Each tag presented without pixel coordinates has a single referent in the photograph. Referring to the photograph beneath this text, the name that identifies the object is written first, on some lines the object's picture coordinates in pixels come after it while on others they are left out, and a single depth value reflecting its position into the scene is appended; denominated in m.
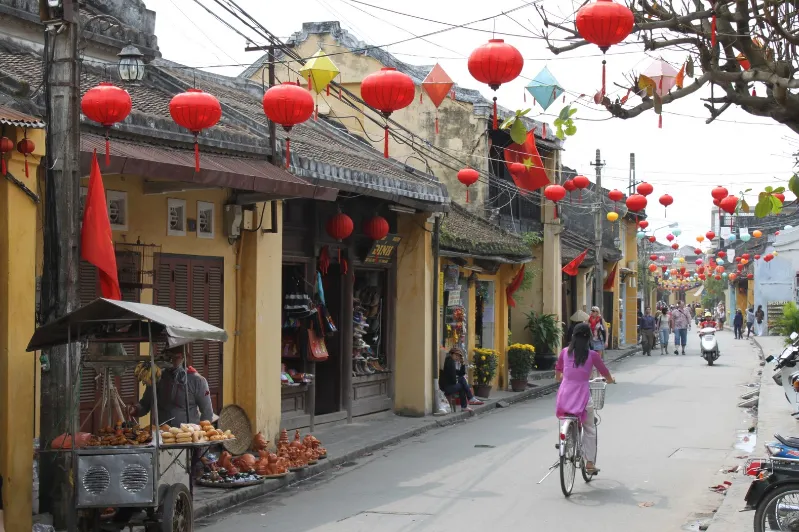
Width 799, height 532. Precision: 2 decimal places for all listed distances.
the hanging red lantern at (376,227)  18.02
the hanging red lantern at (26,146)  9.16
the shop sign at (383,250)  18.48
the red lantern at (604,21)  8.08
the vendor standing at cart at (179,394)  10.60
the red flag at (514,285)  25.80
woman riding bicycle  11.66
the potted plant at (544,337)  29.83
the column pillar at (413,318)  19.69
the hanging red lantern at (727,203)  17.85
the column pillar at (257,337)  13.88
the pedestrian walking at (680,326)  40.09
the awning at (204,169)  10.09
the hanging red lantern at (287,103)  10.95
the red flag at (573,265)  31.08
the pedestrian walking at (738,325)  54.20
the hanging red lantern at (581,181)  21.70
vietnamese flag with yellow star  19.53
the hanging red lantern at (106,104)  9.69
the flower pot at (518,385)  25.12
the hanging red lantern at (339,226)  16.73
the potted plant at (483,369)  22.61
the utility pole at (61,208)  8.84
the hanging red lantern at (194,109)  10.16
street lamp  14.30
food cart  8.21
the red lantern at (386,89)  10.71
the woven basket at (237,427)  12.59
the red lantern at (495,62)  9.58
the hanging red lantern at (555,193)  19.91
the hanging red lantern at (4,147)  8.99
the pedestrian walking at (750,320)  55.72
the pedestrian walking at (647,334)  41.00
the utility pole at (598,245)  35.89
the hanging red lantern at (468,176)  18.31
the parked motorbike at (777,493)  8.28
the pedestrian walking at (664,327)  40.34
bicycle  11.12
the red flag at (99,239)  9.19
